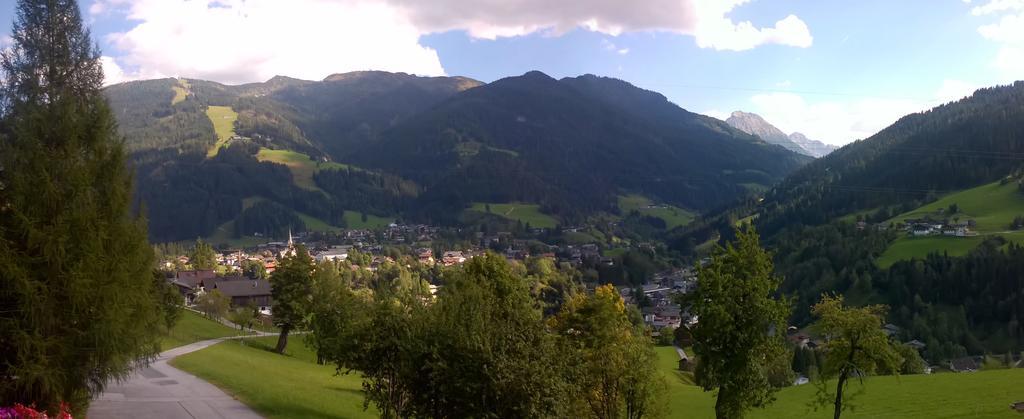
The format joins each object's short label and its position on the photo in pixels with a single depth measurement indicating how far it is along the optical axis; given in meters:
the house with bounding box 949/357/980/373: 83.50
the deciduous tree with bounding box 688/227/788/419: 23.09
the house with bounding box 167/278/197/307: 94.44
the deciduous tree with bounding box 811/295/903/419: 28.22
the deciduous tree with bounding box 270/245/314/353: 52.94
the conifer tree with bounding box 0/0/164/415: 16.36
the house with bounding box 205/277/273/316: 101.69
